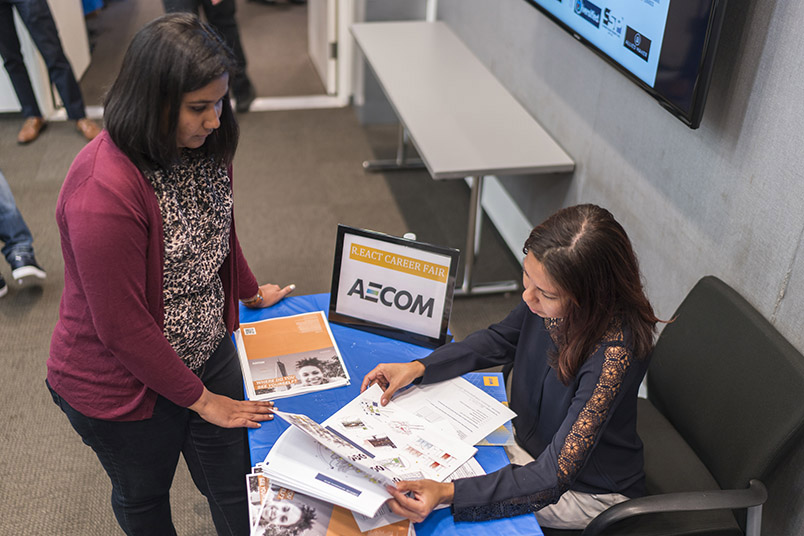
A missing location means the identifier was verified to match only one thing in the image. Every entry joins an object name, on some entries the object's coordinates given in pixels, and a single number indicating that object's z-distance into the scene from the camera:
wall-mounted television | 1.93
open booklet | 1.40
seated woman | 1.45
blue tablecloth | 1.43
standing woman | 1.30
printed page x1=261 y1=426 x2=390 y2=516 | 1.38
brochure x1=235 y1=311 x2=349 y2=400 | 1.73
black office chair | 1.64
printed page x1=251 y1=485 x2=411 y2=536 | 1.37
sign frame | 1.83
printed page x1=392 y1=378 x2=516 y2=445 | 1.63
